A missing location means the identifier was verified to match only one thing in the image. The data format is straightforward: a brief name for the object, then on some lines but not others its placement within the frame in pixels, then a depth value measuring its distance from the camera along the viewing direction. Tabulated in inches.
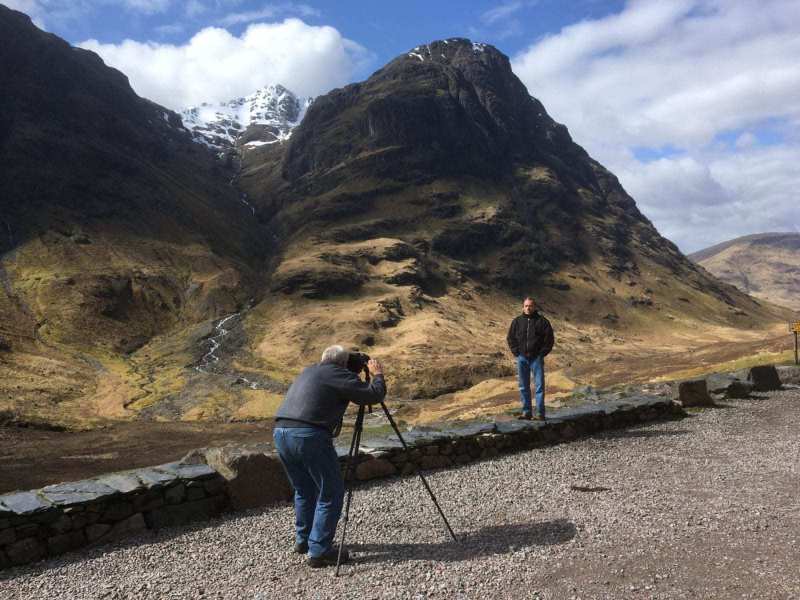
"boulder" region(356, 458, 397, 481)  438.9
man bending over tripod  285.3
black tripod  315.6
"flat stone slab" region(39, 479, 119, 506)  330.3
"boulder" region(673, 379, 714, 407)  745.0
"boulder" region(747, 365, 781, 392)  880.3
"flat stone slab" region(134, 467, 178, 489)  361.1
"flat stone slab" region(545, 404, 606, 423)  585.3
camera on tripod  316.5
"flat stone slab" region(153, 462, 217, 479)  376.8
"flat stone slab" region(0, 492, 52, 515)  312.7
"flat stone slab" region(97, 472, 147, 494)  350.7
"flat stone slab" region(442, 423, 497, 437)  507.8
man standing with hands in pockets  572.7
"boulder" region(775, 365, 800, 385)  965.2
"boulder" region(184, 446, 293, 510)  389.1
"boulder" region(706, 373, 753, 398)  811.4
